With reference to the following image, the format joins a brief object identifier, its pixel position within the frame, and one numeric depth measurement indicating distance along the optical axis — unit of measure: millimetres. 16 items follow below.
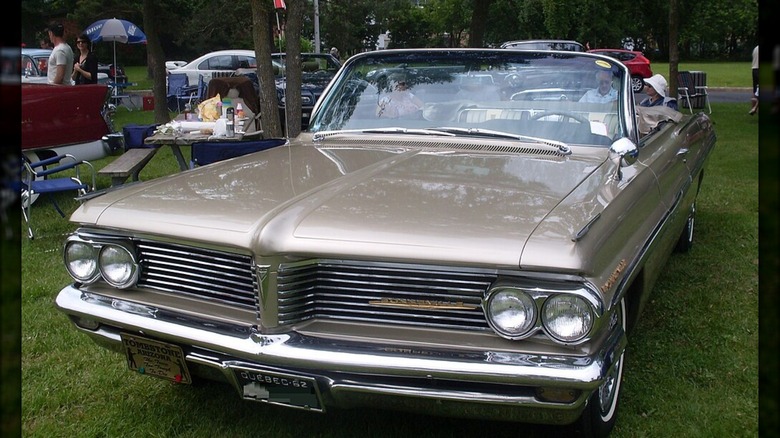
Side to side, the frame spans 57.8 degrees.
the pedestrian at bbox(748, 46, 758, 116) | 12922
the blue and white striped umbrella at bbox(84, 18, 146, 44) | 19047
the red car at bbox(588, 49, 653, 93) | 22656
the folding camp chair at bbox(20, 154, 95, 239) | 6039
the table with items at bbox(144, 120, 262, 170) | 6633
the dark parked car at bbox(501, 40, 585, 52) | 18900
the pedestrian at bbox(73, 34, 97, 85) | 10312
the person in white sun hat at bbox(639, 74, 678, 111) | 7844
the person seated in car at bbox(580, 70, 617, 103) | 3680
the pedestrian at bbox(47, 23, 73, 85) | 8211
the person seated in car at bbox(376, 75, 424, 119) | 3896
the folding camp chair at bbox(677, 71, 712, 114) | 13352
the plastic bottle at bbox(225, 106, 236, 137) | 6781
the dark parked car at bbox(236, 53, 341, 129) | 14172
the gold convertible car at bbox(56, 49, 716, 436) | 2240
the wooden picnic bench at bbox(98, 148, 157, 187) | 6008
